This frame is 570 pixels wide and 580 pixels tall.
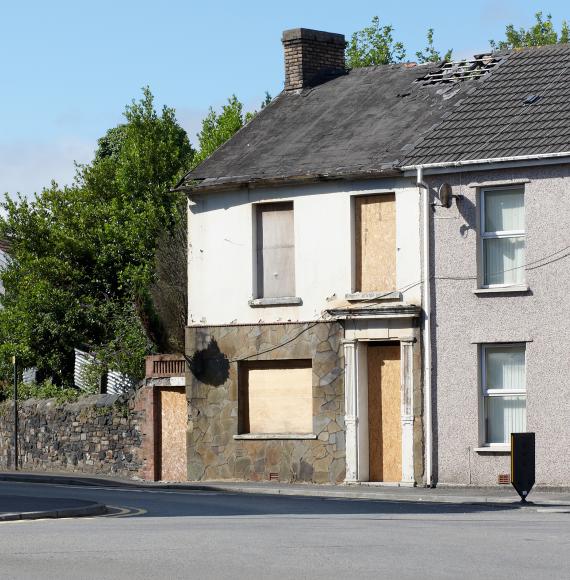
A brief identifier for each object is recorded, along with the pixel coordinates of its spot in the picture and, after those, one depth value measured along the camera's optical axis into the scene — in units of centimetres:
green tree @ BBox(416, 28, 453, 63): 5300
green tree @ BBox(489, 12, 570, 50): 5322
